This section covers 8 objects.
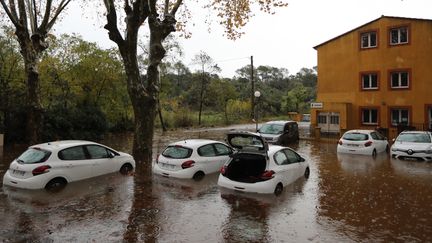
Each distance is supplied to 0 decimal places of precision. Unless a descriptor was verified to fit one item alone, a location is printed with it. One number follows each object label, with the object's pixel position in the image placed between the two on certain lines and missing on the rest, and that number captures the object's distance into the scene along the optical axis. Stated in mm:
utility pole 48647
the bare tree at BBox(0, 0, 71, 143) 18297
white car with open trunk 10469
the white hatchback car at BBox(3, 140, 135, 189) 10891
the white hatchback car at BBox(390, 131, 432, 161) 17406
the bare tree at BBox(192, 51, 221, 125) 45000
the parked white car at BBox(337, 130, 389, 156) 19281
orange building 26344
